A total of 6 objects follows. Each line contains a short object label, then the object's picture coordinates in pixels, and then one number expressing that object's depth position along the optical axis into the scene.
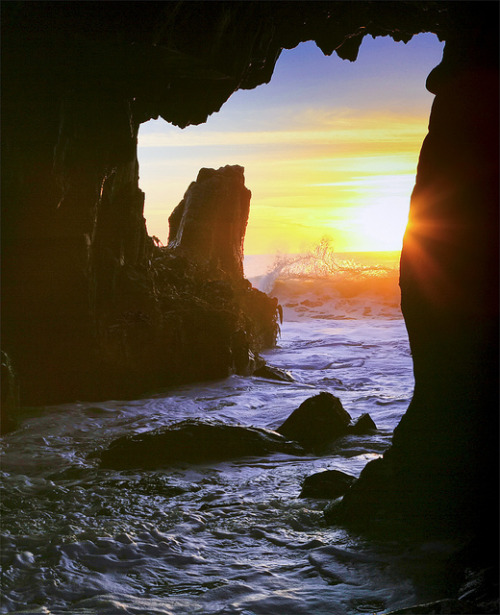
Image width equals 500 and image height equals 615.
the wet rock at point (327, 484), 6.52
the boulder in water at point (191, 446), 7.77
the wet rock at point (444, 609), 3.36
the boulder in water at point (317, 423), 8.87
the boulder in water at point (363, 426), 9.31
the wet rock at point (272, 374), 15.93
